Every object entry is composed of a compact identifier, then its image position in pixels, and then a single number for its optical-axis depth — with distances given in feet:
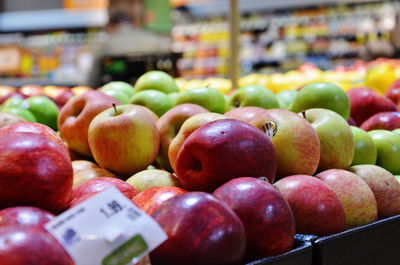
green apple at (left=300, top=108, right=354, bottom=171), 2.06
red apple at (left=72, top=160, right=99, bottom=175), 2.12
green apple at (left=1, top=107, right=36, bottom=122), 2.56
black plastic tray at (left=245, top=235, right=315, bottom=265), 1.45
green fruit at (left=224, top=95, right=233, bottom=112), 2.54
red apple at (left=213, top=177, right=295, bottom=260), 1.48
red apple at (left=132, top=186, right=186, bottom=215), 1.57
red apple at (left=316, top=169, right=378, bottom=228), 1.88
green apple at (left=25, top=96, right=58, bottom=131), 2.71
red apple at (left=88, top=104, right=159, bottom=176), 2.04
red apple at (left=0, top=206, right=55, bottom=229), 1.33
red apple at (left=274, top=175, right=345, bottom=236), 1.70
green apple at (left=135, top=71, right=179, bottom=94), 2.81
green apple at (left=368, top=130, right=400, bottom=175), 2.33
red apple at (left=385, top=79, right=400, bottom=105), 3.18
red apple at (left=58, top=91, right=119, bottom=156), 2.25
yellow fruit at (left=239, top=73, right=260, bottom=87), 4.97
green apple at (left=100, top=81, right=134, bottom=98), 2.78
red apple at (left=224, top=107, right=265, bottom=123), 2.06
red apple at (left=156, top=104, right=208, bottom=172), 2.12
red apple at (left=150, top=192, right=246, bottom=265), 1.35
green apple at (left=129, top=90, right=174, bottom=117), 2.50
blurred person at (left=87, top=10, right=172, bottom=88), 7.00
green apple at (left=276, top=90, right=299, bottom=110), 2.64
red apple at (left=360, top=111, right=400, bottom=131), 2.55
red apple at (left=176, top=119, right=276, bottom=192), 1.62
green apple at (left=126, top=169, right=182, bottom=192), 1.93
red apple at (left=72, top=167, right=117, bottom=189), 2.02
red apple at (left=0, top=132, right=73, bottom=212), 1.44
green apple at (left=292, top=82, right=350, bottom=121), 2.41
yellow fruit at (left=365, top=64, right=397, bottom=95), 3.91
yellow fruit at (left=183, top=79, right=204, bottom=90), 4.66
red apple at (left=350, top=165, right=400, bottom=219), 2.01
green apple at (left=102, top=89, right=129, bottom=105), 2.63
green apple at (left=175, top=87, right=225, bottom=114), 2.40
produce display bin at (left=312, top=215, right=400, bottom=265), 1.62
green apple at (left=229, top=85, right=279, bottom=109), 2.44
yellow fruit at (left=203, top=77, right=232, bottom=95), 4.18
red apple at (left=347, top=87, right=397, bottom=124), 2.77
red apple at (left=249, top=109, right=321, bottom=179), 1.90
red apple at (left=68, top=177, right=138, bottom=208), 1.65
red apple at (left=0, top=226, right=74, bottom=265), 1.16
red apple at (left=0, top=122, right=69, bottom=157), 1.73
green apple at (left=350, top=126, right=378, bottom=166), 2.23
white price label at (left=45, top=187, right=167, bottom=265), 1.22
